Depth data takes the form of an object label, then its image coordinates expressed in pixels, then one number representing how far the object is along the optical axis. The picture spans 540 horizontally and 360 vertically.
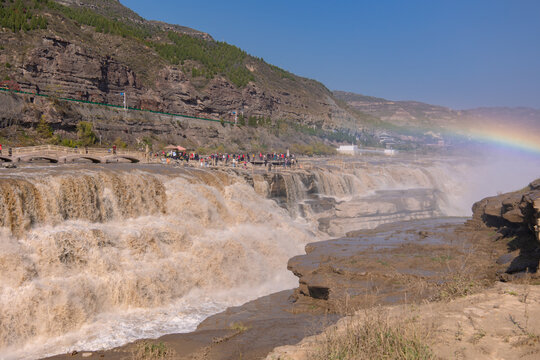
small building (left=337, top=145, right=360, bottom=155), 104.57
